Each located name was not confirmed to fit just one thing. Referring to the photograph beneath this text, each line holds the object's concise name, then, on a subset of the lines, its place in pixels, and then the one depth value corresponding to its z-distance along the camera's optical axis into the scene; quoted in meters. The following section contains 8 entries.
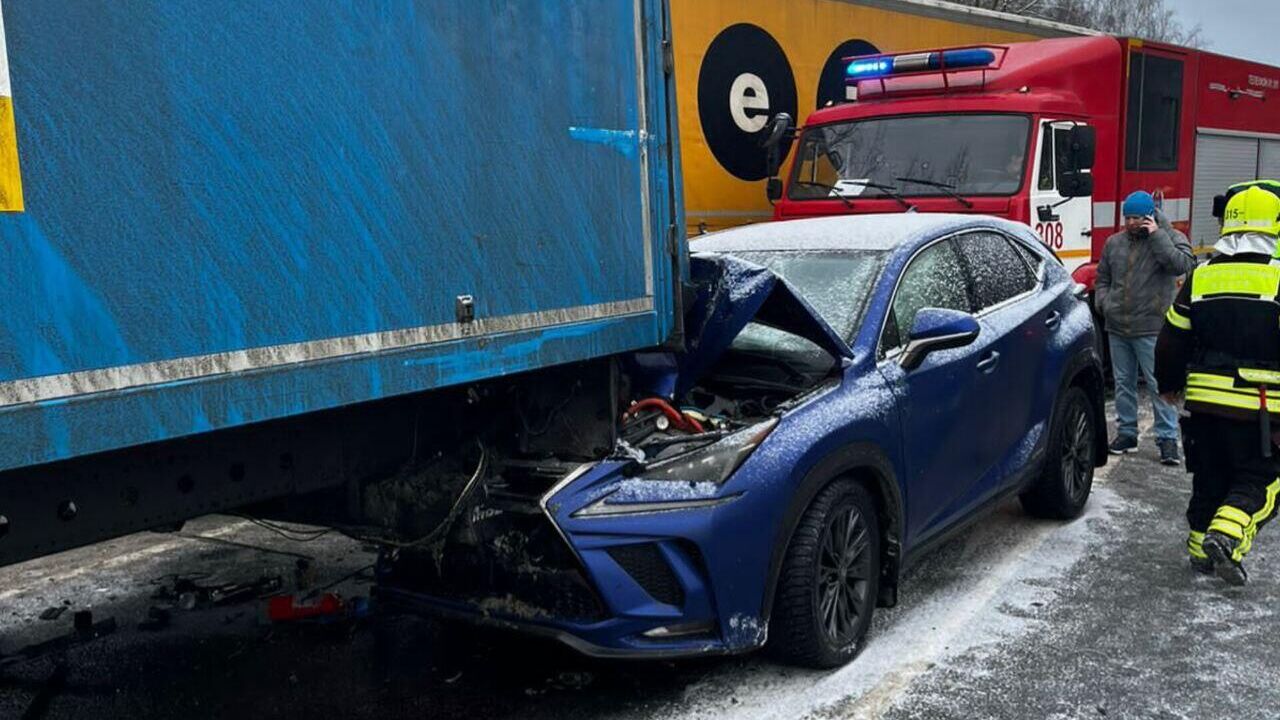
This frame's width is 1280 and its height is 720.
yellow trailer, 8.63
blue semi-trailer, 2.24
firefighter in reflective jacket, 4.98
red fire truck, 8.13
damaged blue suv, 3.53
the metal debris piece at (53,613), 4.88
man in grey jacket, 7.61
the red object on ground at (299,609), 4.61
